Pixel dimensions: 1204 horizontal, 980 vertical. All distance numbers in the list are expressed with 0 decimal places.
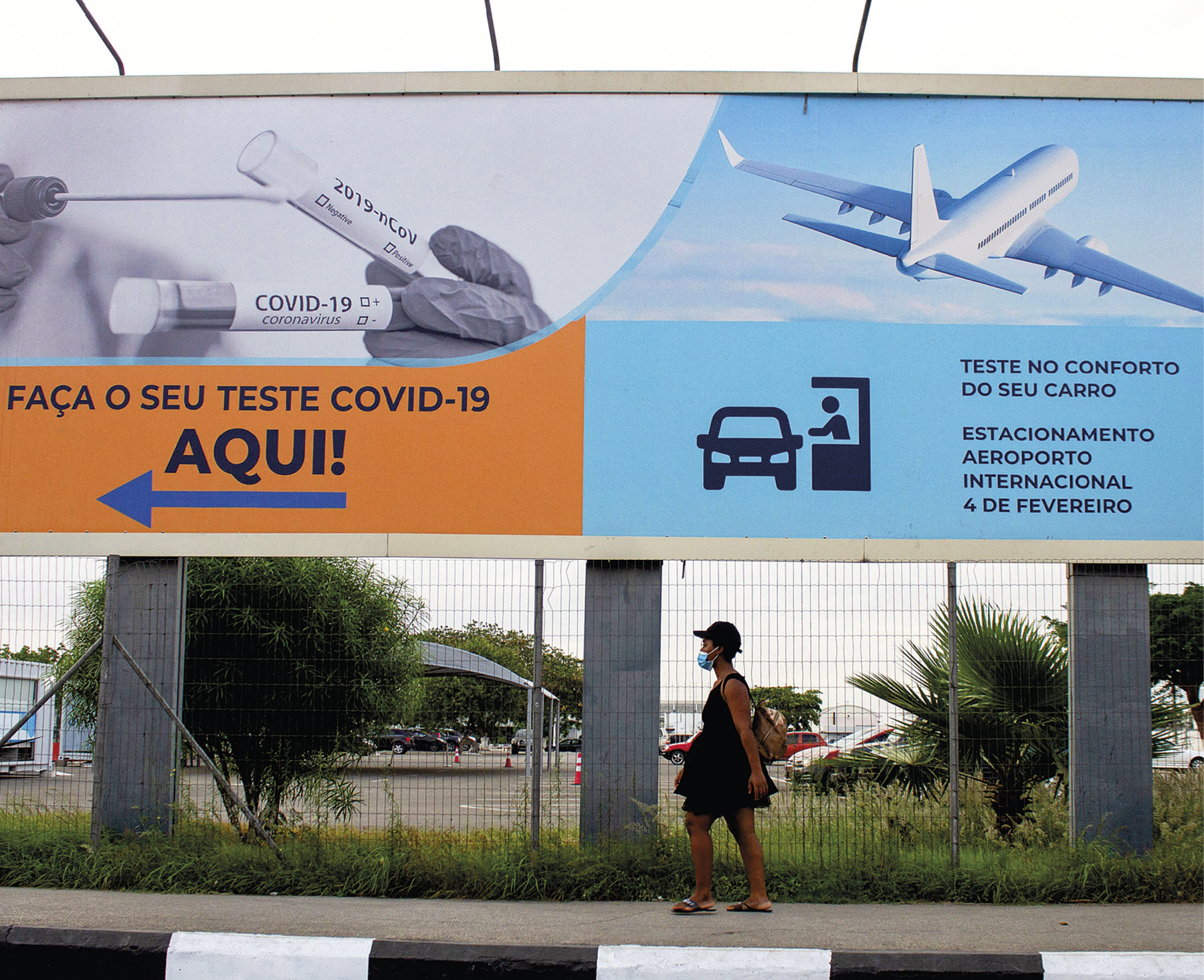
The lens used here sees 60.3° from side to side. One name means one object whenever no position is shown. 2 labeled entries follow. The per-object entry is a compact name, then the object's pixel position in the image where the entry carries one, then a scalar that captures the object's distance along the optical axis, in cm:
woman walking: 544
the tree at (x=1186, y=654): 680
